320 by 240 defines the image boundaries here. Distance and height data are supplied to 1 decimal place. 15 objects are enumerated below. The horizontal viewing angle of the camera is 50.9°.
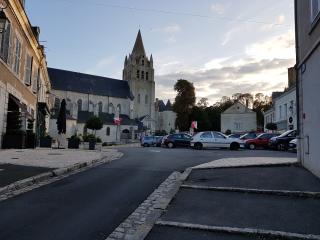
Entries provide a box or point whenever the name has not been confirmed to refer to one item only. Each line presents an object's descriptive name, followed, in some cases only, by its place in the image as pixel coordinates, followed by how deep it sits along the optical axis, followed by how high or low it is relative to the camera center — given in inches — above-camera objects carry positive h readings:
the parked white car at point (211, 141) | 1036.5 +6.6
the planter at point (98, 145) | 1045.5 -14.5
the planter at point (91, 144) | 995.3 -11.2
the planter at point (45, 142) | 1048.2 -6.7
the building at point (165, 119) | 4416.8 +307.3
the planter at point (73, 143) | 1063.6 -8.3
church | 2996.3 +424.0
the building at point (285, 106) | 1566.8 +197.3
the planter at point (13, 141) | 708.7 -3.5
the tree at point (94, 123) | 2249.0 +118.3
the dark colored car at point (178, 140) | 1212.5 +8.0
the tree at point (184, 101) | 2832.2 +351.8
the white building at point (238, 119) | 3043.8 +221.8
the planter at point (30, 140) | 826.8 -0.9
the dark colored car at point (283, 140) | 966.8 +11.7
